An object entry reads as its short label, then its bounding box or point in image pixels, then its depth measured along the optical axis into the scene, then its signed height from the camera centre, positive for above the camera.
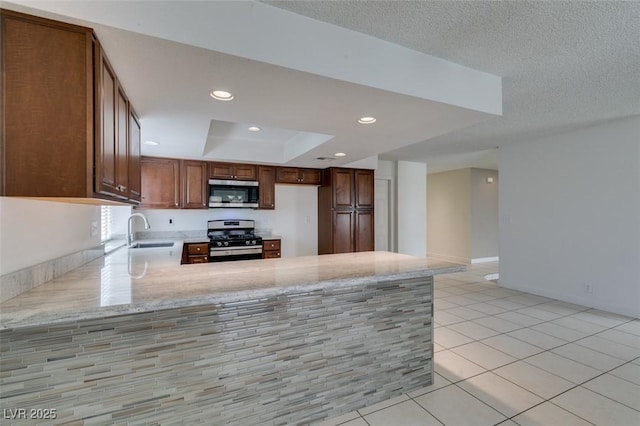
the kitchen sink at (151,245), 3.67 -0.38
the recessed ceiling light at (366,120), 2.41 +0.82
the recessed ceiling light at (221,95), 1.91 +0.83
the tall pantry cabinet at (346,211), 5.03 +0.07
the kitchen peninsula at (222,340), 1.26 -0.69
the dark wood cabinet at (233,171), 4.44 +0.71
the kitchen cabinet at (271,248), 4.61 -0.54
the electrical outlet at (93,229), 2.49 -0.11
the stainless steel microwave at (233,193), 4.42 +0.35
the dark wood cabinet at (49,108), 1.23 +0.49
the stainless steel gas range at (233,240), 4.19 -0.38
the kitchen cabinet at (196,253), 4.00 -0.52
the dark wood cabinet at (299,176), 4.84 +0.69
